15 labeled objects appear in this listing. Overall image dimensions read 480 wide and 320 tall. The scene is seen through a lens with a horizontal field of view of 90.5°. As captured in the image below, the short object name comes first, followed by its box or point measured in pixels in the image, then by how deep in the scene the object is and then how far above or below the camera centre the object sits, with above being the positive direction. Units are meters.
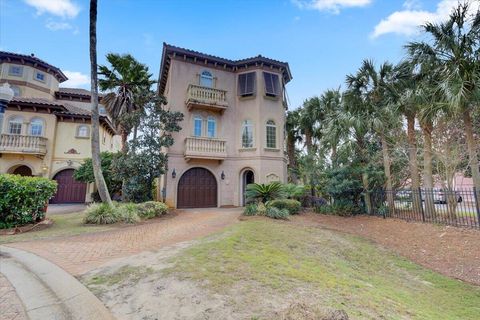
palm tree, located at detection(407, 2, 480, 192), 10.56 +5.97
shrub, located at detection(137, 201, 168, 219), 12.63 -1.00
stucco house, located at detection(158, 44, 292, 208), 17.64 +5.05
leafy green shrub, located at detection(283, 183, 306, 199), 15.07 +0.01
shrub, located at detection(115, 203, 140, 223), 11.41 -1.09
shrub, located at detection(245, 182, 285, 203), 14.12 -0.10
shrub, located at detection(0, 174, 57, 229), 9.46 -0.29
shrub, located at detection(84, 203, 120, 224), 11.02 -1.07
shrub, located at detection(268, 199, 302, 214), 13.83 -0.84
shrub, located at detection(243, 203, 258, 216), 13.02 -1.07
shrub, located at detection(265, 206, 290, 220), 12.50 -1.22
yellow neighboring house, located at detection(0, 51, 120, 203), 20.70 +5.62
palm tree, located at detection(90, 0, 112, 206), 11.59 +3.60
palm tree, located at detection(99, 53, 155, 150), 16.08 +7.38
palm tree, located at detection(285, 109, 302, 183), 23.94 +5.50
